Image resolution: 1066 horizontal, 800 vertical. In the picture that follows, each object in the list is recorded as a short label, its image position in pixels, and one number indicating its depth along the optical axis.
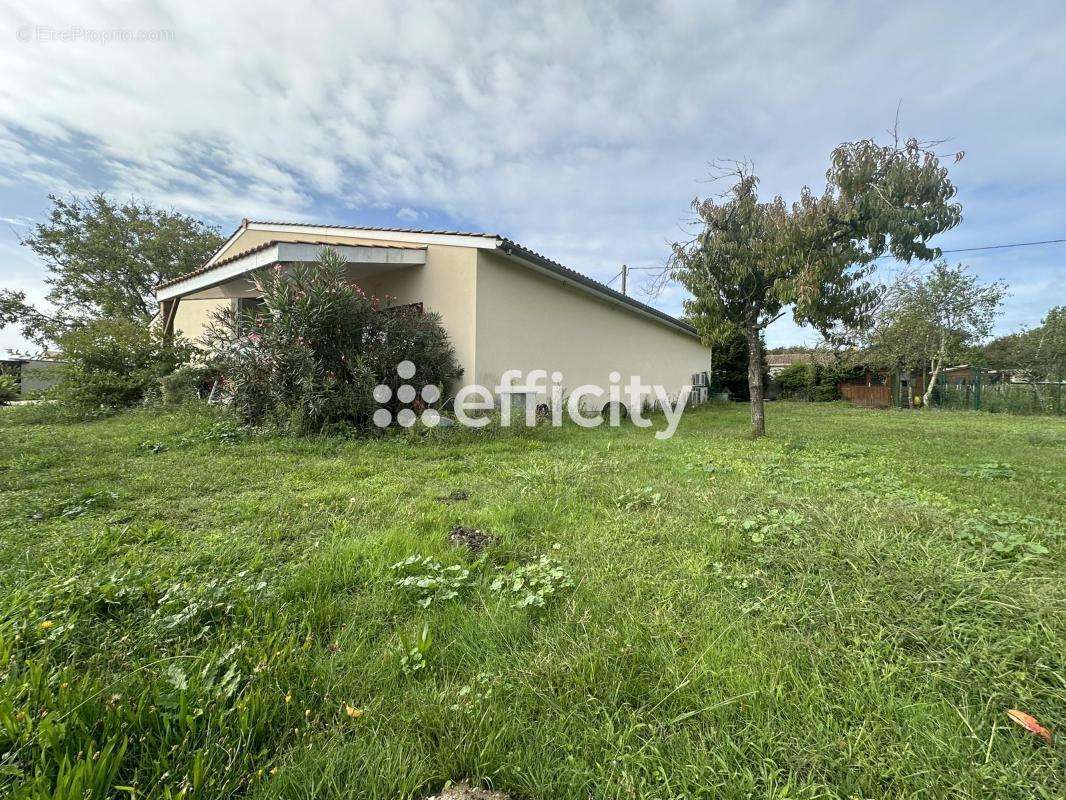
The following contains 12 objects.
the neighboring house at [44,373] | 8.16
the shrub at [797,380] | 18.97
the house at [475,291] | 6.78
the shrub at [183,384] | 7.91
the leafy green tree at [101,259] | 17.95
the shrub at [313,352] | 5.54
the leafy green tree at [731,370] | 17.41
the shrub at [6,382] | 4.73
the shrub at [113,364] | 7.91
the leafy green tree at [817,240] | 5.29
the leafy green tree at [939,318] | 13.38
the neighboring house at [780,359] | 29.31
